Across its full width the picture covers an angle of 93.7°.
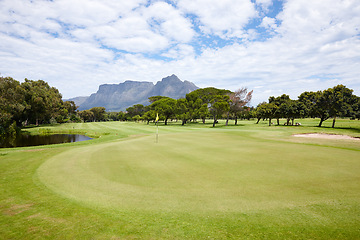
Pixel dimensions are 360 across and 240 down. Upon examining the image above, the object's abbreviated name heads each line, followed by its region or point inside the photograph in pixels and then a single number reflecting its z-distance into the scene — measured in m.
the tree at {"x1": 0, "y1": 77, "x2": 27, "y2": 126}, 38.28
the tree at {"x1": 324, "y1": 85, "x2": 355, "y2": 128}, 43.72
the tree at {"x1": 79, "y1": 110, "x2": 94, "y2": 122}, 142.46
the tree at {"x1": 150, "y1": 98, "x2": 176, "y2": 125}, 76.19
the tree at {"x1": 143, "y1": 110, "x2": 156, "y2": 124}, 81.94
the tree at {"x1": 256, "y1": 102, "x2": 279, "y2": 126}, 61.62
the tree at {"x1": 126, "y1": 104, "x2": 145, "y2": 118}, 146.62
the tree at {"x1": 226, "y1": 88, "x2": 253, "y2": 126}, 67.54
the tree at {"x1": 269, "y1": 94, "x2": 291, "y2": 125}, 61.92
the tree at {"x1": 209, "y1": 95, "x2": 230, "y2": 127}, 60.85
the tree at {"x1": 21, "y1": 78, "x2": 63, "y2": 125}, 57.91
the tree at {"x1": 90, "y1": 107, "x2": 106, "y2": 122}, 152.25
